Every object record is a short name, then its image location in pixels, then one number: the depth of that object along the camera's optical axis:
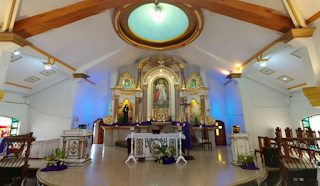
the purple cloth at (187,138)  6.52
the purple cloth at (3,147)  6.25
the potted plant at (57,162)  4.83
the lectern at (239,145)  5.39
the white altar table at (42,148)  6.41
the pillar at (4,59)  4.13
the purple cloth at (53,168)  4.77
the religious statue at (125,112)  10.63
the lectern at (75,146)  5.49
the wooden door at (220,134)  10.53
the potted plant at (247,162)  4.85
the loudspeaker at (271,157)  4.95
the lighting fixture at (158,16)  8.20
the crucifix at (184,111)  10.12
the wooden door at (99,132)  11.09
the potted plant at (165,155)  5.65
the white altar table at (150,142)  6.29
